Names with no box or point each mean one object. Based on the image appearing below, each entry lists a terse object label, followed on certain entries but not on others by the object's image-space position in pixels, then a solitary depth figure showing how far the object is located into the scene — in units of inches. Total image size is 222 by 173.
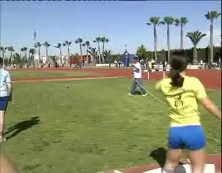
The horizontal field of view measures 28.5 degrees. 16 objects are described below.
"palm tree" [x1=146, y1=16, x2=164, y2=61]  3821.4
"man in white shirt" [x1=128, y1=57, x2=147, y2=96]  657.6
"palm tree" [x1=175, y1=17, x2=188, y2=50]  3750.0
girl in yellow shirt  170.1
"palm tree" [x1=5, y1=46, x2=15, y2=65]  4727.9
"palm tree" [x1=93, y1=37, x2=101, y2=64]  5241.1
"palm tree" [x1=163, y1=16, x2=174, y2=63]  3777.1
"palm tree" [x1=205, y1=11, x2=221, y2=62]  3329.2
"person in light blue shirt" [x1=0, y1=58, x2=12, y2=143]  314.8
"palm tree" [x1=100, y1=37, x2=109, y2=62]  5221.5
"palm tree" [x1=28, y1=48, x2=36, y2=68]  4974.2
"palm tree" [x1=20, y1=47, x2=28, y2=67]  5753.0
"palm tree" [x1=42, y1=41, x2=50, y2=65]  5315.9
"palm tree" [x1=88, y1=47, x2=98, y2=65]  3961.6
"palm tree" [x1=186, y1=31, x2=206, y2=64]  3413.9
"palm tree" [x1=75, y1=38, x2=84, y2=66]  5428.2
